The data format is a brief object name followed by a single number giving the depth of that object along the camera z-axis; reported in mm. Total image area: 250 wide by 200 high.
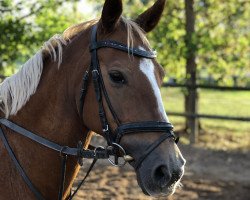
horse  2180
